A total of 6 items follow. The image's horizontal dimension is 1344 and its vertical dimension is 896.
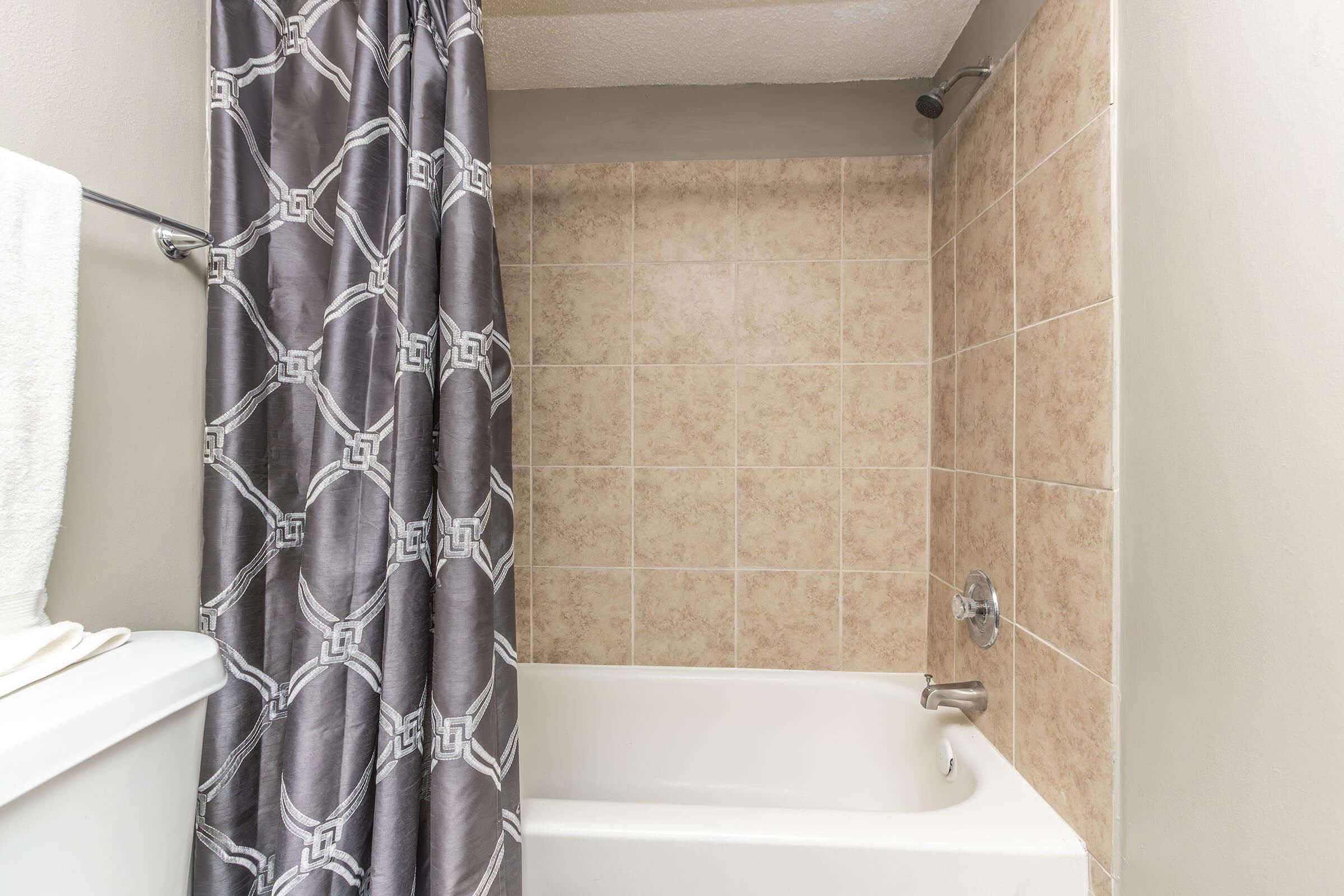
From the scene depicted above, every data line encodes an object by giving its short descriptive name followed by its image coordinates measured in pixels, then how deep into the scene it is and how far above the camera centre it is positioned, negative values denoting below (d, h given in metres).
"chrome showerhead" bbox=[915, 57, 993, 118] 1.29 +0.77
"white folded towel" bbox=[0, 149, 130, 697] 0.60 +0.06
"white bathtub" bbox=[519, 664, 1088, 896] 0.97 -0.67
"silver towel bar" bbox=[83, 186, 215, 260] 0.83 +0.29
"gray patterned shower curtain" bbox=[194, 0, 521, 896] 0.82 -0.02
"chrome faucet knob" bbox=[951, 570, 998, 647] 1.28 -0.33
